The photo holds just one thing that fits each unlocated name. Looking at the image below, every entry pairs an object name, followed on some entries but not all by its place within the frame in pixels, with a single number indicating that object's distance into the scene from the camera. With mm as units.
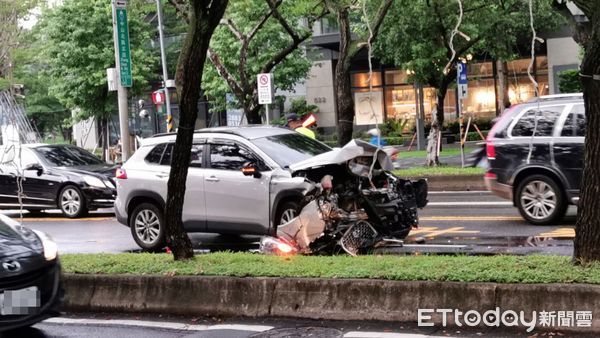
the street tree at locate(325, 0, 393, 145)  16297
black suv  10773
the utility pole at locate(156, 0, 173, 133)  26158
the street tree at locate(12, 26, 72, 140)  38888
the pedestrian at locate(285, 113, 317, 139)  13164
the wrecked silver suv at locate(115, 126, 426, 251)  8992
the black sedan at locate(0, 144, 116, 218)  15625
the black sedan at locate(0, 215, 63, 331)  5820
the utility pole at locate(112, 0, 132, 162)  19922
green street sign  19953
